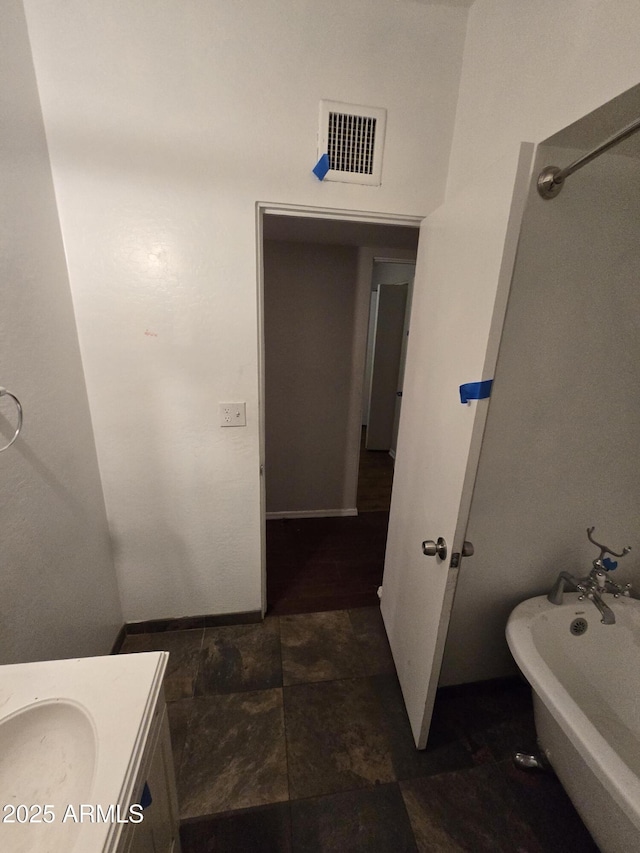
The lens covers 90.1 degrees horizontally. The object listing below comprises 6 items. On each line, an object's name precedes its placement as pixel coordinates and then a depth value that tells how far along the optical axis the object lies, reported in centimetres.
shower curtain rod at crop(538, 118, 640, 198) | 60
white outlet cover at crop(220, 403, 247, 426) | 140
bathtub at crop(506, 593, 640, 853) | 87
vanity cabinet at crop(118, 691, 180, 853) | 57
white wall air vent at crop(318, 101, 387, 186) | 116
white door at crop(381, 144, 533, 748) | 81
